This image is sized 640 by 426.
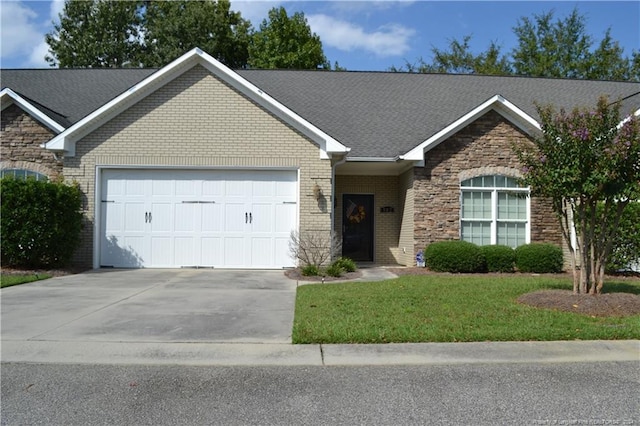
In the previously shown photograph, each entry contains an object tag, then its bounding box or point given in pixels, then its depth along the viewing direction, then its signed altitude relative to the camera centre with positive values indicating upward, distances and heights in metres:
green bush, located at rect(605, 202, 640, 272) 13.10 -0.55
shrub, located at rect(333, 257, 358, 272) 13.23 -1.15
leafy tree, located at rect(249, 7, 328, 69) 37.25 +12.82
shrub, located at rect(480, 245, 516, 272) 13.92 -1.01
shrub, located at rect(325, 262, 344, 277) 12.50 -1.24
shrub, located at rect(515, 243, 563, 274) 13.87 -1.02
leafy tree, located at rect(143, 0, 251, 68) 38.28 +14.05
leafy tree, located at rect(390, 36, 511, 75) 37.56 +11.69
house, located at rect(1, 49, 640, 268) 13.85 +1.38
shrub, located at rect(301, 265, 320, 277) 12.61 -1.26
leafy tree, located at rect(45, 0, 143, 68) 38.97 +13.68
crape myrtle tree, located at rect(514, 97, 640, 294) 8.23 +0.89
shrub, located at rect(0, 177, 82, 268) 12.03 -0.14
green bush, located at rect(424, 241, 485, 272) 13.51 -0.97
